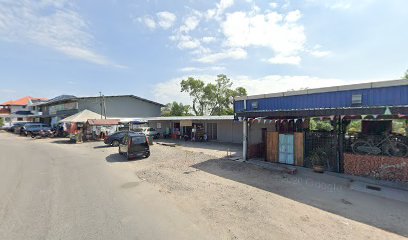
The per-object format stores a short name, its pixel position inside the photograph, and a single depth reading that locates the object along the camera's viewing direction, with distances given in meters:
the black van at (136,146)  15.85
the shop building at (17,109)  65.00
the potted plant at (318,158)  12.58
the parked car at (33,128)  37.35
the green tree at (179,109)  54.75
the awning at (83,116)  33.24
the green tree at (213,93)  51.00
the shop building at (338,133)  10.18
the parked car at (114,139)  23.88
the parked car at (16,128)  44.61
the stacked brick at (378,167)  10.25
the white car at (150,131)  30.22
